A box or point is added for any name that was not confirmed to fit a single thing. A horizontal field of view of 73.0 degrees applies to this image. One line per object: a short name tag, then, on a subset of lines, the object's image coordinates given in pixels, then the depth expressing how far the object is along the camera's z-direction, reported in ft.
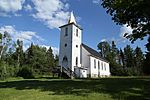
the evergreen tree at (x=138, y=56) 142.75
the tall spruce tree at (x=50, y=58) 135.15
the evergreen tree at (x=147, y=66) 86.01
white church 67.15
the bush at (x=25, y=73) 71.19
